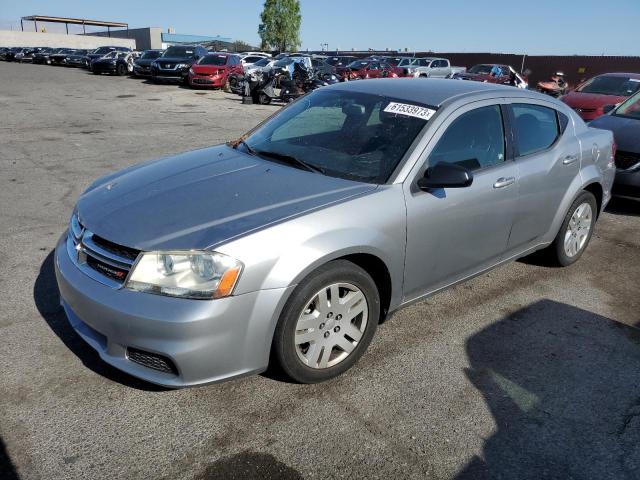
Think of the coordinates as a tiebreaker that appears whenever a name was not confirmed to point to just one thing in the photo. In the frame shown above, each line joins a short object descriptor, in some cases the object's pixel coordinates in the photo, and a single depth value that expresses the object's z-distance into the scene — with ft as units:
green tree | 251.19
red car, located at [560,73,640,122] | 36.78
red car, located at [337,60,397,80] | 96.55
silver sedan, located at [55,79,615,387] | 8.26
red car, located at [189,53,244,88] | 73.53
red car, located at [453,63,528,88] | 87.04
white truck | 100.99
